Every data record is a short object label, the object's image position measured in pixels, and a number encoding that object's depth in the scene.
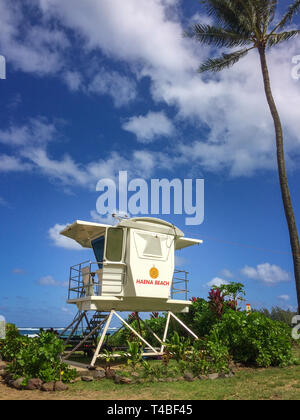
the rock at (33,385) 10.02
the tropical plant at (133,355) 12.11
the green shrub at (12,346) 15.45
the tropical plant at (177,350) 12.60
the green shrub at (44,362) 10.43
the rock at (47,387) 9.83
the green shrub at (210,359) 11.37
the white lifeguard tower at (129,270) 14.43
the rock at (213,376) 10.95
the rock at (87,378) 11.16
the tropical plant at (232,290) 18.78
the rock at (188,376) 10.66
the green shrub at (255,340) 13.02
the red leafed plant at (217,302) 18.28
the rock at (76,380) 11.05
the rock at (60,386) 9.89
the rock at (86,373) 11.80
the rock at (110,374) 11.38
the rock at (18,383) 10.17
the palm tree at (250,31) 20.48
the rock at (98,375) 11.53
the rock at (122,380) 10.54
